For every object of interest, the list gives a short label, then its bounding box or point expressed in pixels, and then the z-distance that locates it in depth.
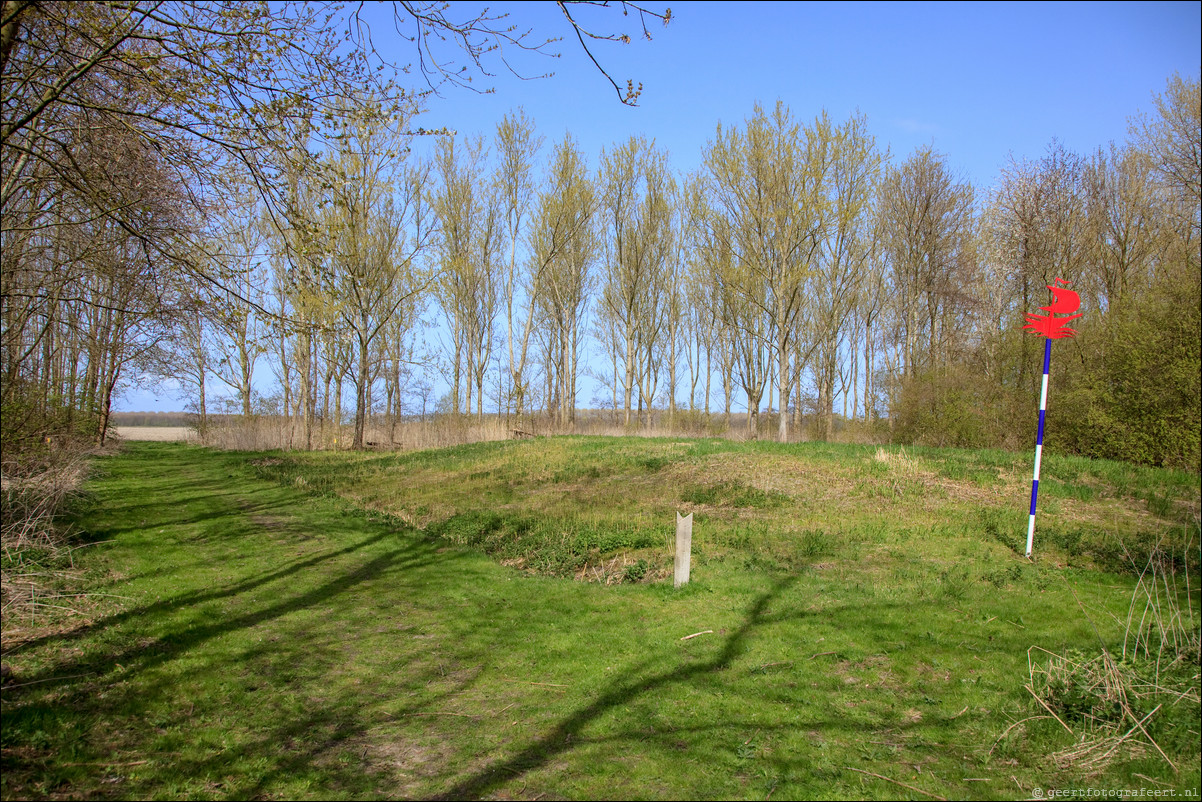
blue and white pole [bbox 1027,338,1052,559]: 7.82
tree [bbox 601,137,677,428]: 30.28
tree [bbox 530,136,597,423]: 28.31
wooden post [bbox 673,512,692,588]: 7.57
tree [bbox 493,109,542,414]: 28.98
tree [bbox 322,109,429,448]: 23.61
